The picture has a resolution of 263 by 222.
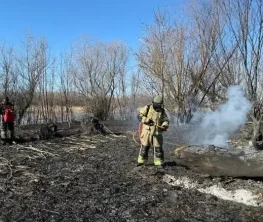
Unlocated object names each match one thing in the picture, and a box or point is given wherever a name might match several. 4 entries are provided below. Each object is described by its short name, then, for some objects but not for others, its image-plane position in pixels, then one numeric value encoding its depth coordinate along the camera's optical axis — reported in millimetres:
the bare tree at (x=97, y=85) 18567
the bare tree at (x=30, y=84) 15254
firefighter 5458
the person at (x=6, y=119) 8219
